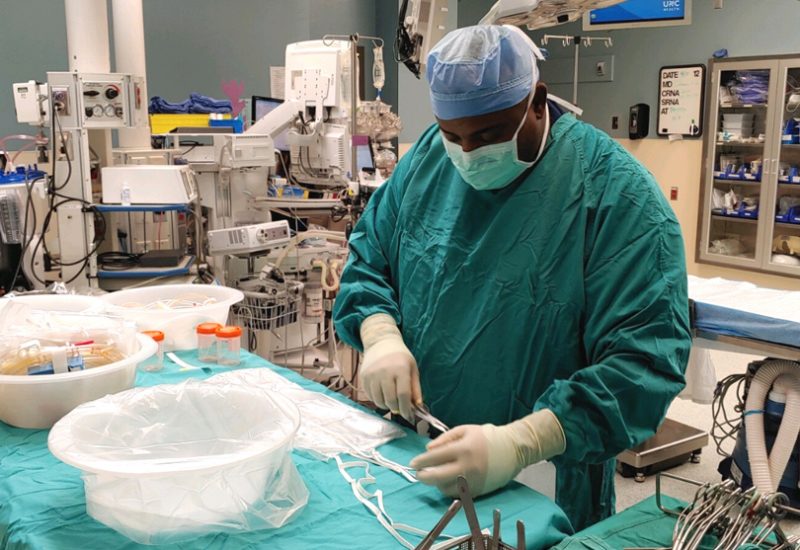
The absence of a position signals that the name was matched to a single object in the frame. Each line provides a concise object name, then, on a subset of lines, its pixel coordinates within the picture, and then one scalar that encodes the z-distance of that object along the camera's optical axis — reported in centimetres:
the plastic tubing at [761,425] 268
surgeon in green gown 123
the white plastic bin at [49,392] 151
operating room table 253
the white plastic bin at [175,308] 206
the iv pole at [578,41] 584
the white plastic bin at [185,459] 113
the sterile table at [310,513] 116
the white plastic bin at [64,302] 205
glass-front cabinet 568
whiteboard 627
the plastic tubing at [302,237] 342
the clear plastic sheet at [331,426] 146
